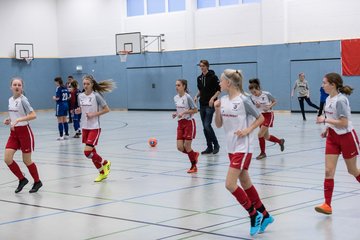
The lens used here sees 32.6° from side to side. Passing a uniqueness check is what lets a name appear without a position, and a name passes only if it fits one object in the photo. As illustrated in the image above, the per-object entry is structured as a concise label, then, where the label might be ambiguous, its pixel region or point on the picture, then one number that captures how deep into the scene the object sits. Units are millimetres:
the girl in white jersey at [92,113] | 10695
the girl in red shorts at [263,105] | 13039
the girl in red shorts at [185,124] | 11656
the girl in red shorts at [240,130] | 6719
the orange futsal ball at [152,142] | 16562
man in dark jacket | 13898
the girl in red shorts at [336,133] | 7469
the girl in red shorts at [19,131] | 9594
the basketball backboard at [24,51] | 37281
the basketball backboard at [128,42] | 34375
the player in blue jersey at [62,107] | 19448
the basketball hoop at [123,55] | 34875
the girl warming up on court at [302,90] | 25484
